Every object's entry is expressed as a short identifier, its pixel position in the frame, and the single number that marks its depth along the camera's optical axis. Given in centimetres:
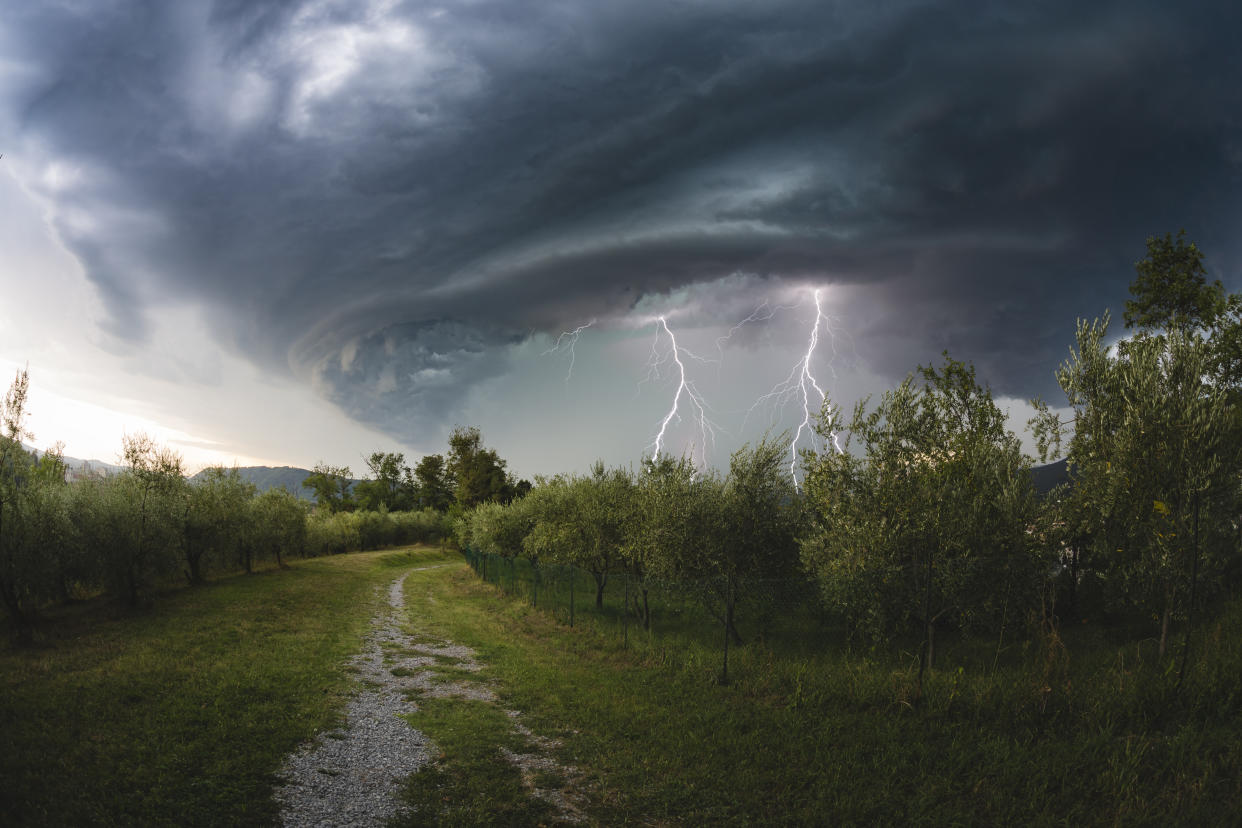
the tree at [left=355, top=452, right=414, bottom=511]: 10414
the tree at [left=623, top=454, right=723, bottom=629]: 1792
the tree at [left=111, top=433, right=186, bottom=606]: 2402
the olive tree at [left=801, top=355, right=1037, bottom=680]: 1468
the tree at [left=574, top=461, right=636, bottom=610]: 2500
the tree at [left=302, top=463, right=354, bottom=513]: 9406
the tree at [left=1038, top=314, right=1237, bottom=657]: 1201
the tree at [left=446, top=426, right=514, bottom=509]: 7925
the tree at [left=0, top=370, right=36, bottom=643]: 1711
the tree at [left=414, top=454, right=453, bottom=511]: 10456
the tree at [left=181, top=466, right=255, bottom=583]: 3284
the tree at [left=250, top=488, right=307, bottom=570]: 4016
